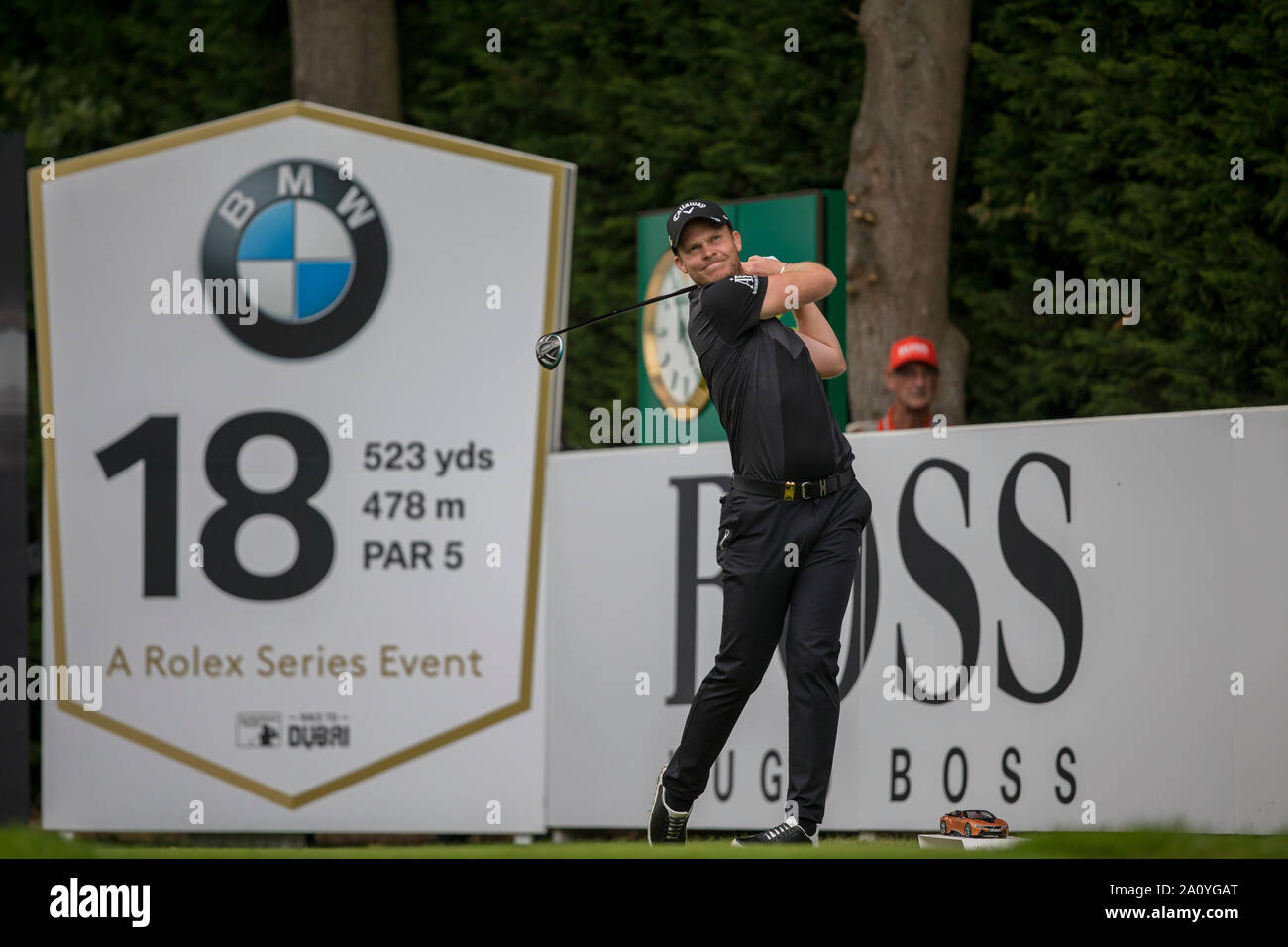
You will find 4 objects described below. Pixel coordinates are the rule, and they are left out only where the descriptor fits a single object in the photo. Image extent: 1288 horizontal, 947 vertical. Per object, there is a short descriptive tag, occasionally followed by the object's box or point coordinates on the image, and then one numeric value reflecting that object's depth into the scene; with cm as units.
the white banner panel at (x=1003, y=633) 1276
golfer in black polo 1041
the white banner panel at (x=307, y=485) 1687
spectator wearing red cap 1612
